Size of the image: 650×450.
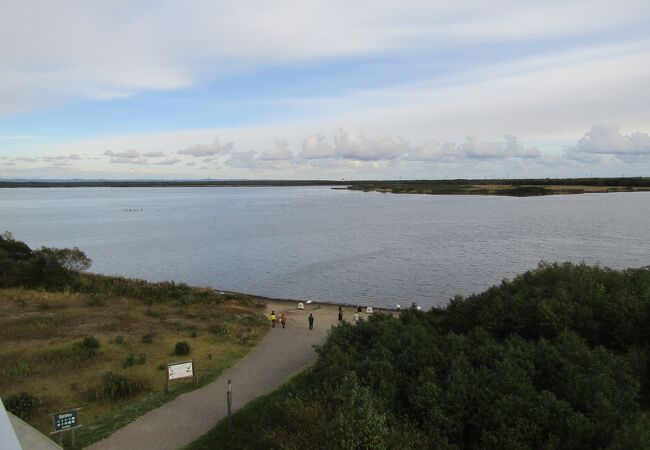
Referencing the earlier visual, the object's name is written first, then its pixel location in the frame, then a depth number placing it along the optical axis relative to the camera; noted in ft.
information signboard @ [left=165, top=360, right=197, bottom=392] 50.88
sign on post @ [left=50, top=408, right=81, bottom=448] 37.63
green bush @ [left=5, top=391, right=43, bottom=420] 46.70
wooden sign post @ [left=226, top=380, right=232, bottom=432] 39.88
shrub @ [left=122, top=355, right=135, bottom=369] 60.31
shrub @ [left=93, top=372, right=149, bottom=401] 50.98
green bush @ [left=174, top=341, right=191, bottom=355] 65.10
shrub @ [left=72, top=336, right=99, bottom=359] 63.05
